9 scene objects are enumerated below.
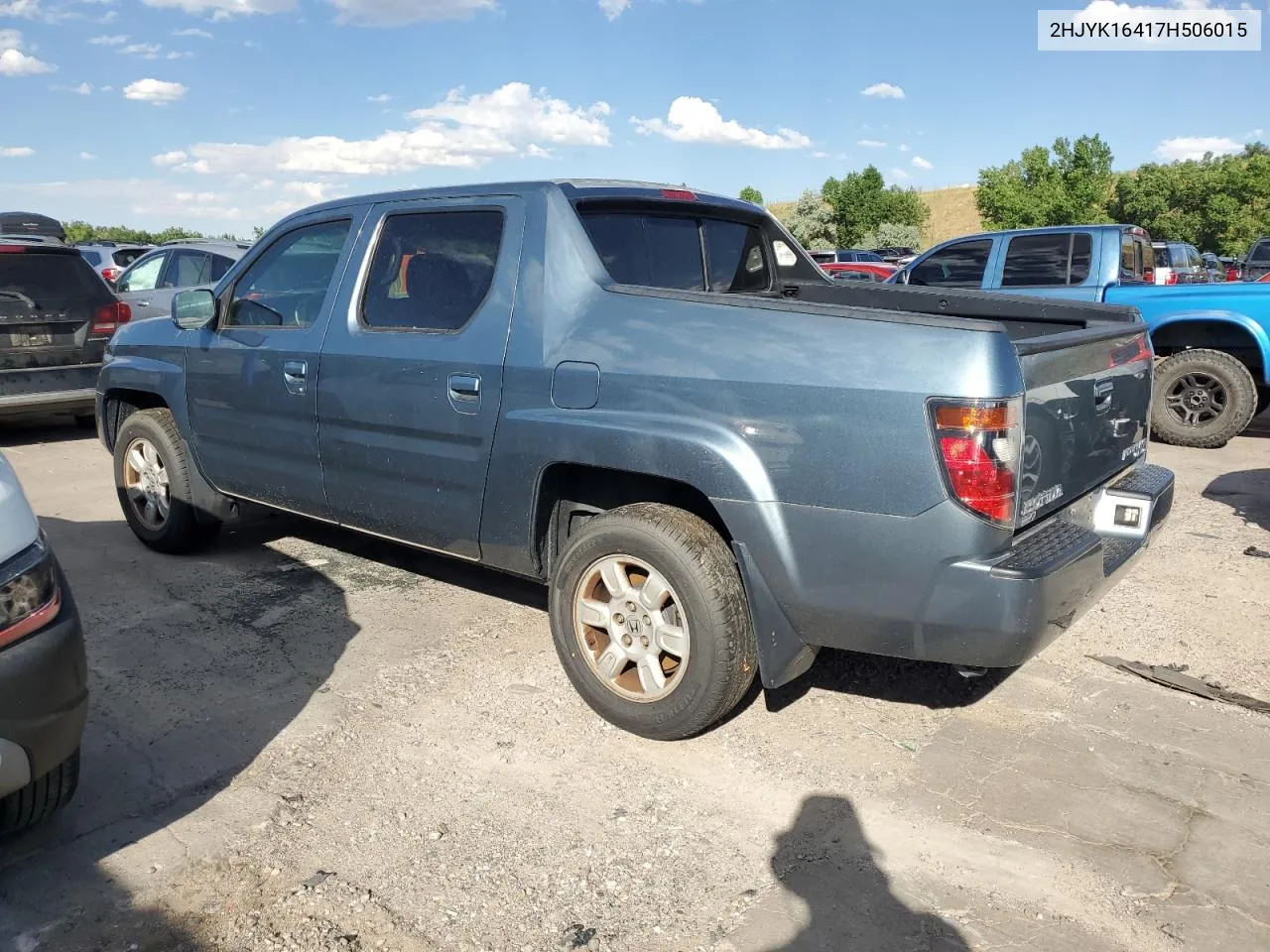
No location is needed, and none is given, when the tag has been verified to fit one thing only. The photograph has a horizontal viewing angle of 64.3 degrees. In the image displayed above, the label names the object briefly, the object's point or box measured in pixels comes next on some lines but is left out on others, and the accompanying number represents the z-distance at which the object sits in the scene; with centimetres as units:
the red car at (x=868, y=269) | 1978
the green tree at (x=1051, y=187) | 5541
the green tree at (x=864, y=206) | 7200
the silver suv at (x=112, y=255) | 1645
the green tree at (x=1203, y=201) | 5284
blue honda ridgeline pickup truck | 281
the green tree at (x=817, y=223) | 7331
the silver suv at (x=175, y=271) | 1105
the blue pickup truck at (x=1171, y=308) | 834
